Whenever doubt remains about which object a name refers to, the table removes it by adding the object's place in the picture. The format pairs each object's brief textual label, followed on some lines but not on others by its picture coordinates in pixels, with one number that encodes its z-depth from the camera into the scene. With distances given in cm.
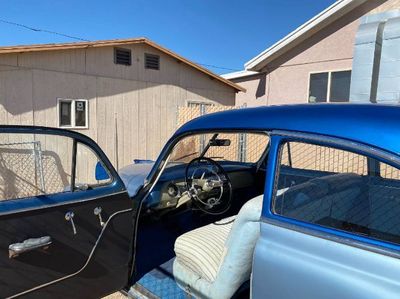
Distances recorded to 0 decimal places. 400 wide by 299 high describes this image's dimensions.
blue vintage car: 143
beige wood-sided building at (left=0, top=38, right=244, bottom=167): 770
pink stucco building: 855
